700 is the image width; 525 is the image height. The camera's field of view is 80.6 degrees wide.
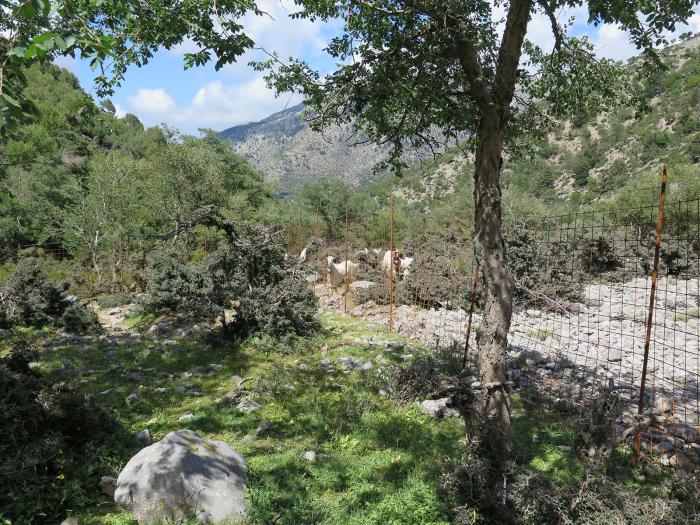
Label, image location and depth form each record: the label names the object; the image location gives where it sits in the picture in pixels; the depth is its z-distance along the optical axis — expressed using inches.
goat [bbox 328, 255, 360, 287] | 524.1
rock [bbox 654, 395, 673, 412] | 190.9
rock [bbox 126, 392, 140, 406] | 187.3
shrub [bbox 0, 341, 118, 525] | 102.4
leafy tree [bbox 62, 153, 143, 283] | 620.4
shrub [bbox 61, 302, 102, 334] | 328.5
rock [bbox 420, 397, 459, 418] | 182.5
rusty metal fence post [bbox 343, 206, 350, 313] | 394.3
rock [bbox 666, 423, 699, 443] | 164.8
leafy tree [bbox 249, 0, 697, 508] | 130.0
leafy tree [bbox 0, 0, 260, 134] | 61.1
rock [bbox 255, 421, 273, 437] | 163.2
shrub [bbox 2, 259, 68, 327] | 330.6
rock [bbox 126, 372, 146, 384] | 217.8
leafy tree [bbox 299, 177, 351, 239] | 975.6
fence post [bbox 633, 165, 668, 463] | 139.6
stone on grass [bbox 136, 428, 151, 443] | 149.3
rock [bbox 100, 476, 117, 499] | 117.1
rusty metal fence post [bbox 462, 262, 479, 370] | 204.5
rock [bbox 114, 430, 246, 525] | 107.3
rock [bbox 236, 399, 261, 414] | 183.3
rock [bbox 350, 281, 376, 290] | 463.5
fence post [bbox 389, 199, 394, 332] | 335.5
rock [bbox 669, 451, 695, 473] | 144.0
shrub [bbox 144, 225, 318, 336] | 287.0
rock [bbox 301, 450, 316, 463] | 141.4
